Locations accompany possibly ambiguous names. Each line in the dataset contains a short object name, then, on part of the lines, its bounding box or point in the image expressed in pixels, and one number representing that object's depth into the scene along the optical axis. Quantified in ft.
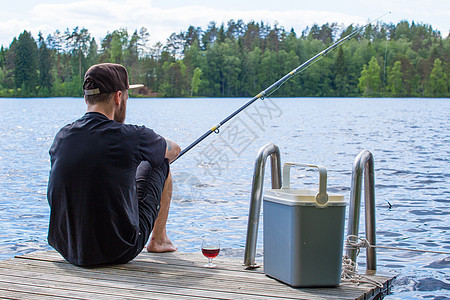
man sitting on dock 11.16
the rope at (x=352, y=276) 11.91
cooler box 10.91
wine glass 12.84
